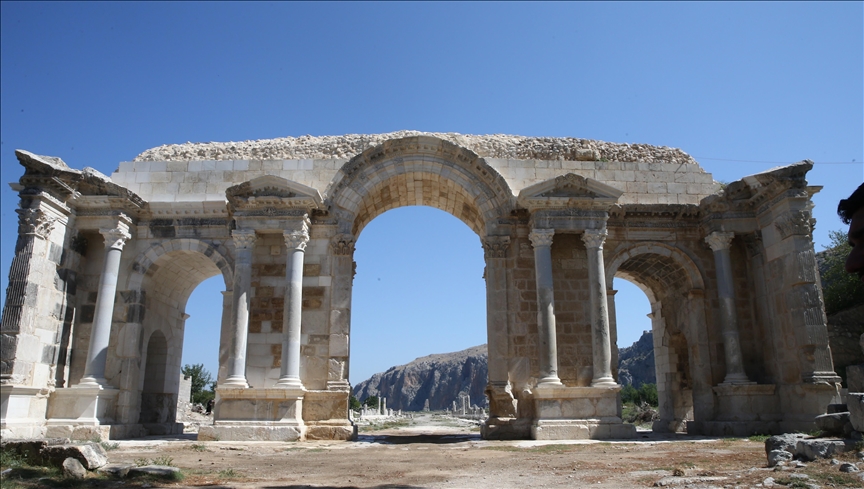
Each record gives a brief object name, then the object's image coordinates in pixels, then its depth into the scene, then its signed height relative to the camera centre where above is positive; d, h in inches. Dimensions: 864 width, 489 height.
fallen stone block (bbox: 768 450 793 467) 310.8 -29.6
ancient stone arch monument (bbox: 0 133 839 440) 559.8 +113.3
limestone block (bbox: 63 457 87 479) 265.9 -31.3
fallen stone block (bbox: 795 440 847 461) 306.4 -25.3
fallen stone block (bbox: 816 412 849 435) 343.2 -14.4
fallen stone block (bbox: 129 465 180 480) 281.6 -34.0
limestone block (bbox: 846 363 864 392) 334.6 +9.4
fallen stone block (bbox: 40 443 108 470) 286.7 -27.1
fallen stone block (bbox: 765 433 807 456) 329.8 -24.5
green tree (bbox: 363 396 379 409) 2571.4 -28.8
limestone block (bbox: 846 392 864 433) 316.5 -6.5
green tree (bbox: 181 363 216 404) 1835.8 +41.8
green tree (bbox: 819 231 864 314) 1102.4 +192.7
